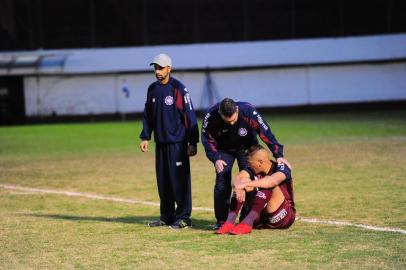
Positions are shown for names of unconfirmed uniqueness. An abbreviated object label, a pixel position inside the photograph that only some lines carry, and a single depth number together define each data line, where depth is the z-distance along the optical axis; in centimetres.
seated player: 1839
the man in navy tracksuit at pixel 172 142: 2025
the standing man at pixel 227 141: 1909
